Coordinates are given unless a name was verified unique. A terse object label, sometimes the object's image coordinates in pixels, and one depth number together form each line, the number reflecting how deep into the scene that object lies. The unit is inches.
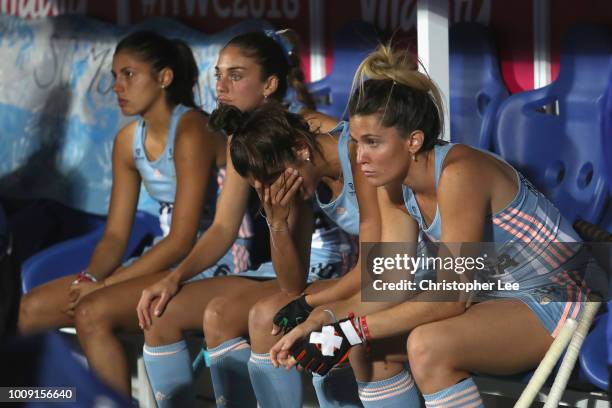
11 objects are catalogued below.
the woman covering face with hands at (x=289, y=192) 257.6
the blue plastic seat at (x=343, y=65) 368.8
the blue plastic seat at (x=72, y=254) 361.4
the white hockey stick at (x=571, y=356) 229.1
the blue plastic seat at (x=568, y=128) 304.7
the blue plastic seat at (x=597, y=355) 249.4
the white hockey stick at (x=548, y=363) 227.0
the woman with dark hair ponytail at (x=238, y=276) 269.7
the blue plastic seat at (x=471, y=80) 339.3
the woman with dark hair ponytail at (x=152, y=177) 313.6
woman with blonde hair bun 227.5
